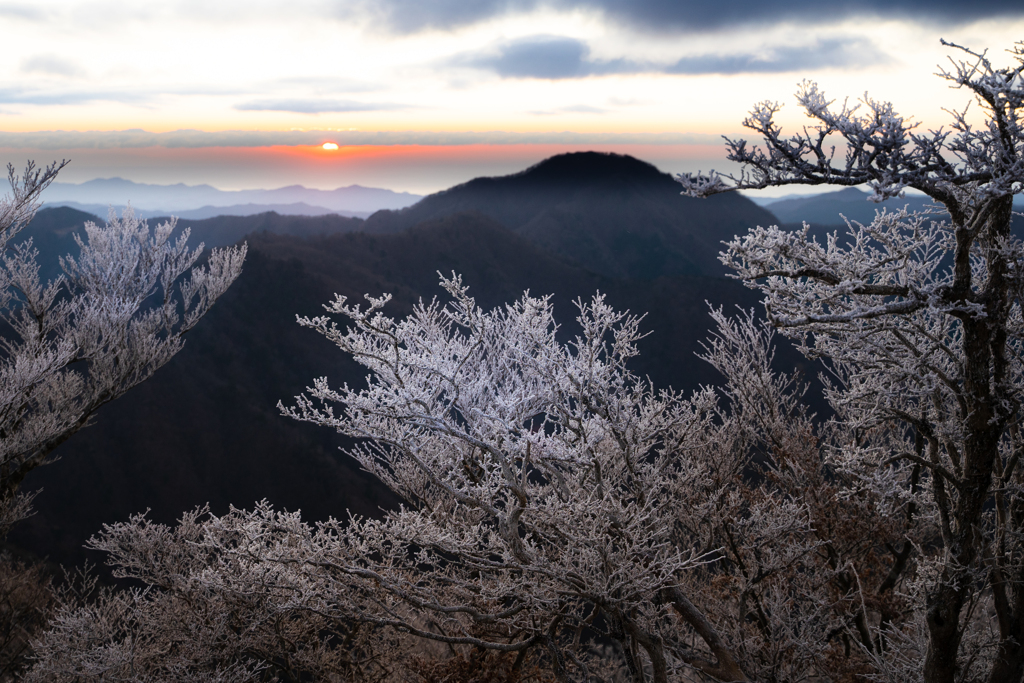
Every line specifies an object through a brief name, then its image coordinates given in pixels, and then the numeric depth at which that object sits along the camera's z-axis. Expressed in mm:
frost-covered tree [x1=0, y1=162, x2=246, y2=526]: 10031
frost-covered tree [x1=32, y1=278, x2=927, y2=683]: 6188
